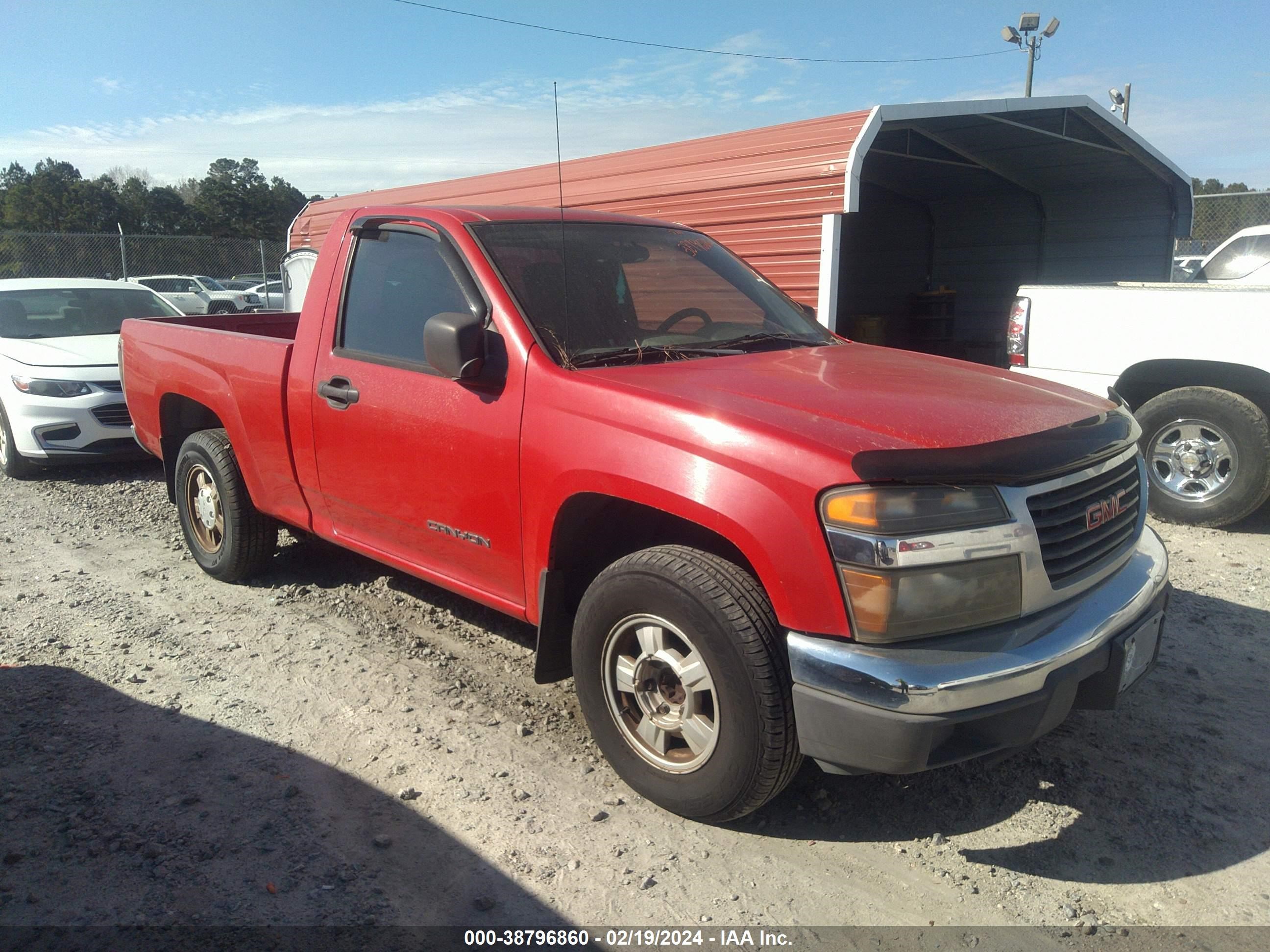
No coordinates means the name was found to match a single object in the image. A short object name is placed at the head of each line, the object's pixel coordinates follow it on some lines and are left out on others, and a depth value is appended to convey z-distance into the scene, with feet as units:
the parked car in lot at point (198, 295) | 75.82
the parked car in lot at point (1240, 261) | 31.40
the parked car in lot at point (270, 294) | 68.33
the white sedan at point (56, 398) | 24.29
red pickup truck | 7.79
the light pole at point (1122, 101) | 78.18
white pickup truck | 19.03
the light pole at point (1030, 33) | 71.92
